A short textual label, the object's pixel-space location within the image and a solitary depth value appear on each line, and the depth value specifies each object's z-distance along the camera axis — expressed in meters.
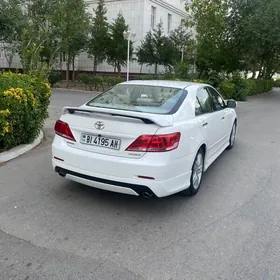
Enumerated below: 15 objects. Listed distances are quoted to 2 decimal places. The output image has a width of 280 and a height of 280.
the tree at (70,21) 19.14
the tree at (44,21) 18.07
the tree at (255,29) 17.33
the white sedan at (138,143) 3.08
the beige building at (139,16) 26.81
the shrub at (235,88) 16.75
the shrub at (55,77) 22.67
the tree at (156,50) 25.27
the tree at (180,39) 25.94
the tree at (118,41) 23.38
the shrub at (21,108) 4.86
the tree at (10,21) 13.01
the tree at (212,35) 18.70
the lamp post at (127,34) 16.37
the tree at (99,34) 23.92
